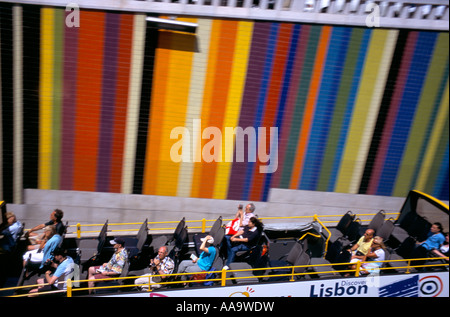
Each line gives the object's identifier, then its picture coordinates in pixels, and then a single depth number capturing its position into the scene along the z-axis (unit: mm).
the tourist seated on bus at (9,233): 9366
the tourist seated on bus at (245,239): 9844
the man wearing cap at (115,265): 8992
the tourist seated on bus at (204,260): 9086
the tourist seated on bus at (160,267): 8734
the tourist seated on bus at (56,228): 10071
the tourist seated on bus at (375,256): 9375
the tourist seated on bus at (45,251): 9047
